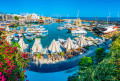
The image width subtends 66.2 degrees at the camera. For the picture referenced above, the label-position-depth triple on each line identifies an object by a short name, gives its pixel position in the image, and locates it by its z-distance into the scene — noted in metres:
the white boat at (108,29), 26.41
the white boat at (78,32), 28.67
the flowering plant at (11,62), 3.40
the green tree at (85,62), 6.97
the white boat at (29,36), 22.99
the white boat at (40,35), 26.37
